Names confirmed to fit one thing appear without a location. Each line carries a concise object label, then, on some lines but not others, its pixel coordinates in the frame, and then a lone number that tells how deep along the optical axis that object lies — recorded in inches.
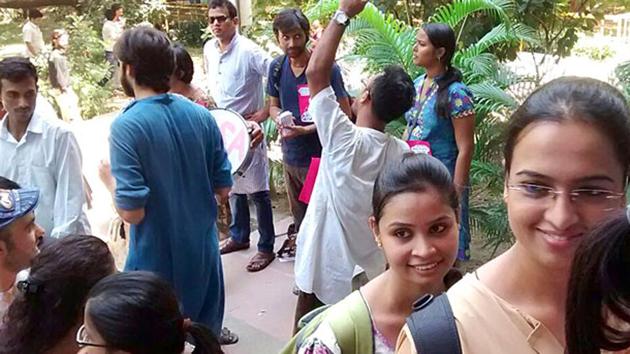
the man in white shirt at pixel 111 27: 437.7
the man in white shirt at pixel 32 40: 403.5
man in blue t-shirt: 148.3
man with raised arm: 96.0
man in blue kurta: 92.1
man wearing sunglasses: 169.5
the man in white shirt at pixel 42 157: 104.0
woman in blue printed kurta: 123.8
